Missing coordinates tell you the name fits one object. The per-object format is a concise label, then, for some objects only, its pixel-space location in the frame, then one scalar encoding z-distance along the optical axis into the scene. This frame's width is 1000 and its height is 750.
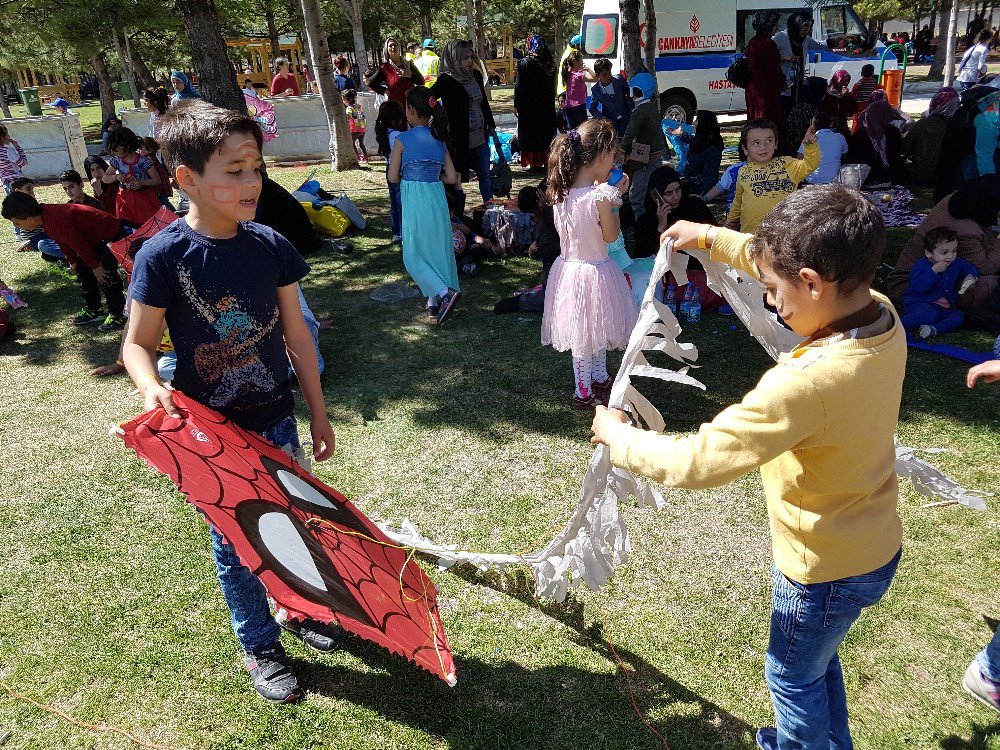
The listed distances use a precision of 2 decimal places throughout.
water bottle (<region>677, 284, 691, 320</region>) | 5.85
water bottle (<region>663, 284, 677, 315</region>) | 5.80
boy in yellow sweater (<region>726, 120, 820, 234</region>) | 5.17
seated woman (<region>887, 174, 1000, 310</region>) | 5.27
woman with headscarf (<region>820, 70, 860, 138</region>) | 9.78
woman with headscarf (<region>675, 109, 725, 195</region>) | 9.31
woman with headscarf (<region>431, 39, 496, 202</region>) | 8.92
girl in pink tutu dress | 4.12
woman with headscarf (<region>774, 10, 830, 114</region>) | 9.26
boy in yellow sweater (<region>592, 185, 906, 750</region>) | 1.56
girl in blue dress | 6.08
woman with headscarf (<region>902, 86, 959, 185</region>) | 9.23
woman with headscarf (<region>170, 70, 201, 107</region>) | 9.76
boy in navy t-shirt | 2.11
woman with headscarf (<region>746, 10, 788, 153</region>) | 8.55
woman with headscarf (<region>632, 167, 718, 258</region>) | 5.72
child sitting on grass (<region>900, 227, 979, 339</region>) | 5.23
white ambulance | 14.91
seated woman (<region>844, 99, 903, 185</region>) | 9.40
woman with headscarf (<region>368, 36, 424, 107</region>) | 9.84
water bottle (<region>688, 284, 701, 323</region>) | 5.78
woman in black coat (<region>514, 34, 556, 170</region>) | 10.45
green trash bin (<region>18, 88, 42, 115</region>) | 19.75
